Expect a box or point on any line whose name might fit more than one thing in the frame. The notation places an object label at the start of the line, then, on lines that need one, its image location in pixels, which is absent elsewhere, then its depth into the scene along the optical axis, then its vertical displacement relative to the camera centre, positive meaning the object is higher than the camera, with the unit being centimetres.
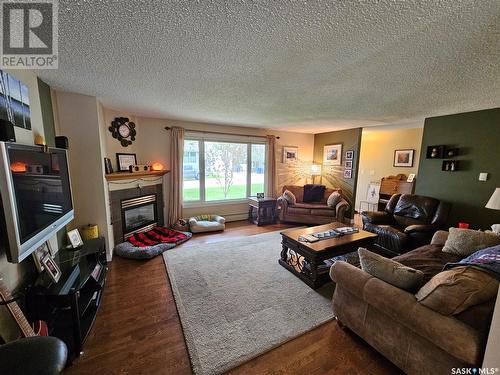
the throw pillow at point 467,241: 216 -84
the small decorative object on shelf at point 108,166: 315 -13
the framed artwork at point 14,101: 150 +44
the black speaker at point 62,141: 230 +18
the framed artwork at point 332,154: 534 +19
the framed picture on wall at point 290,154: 563 +19
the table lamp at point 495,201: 243 -45
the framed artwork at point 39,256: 165 -81
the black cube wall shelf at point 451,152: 345 +19
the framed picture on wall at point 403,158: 537 +12
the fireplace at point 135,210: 337 -93
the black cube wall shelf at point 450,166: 344 -5
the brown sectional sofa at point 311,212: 457 -116
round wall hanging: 360 +50
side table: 477 -119
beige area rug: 164 -149
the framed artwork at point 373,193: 591 -91
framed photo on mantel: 364 -5
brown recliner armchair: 298 -97
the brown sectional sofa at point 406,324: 113 -104
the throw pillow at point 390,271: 145 -81
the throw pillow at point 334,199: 473 -88
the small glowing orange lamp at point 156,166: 395 -15
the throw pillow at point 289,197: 485 -86
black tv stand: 153 -112
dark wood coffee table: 244 -113
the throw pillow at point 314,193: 525 -82
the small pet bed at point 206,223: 414 -133
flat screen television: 125 -29
